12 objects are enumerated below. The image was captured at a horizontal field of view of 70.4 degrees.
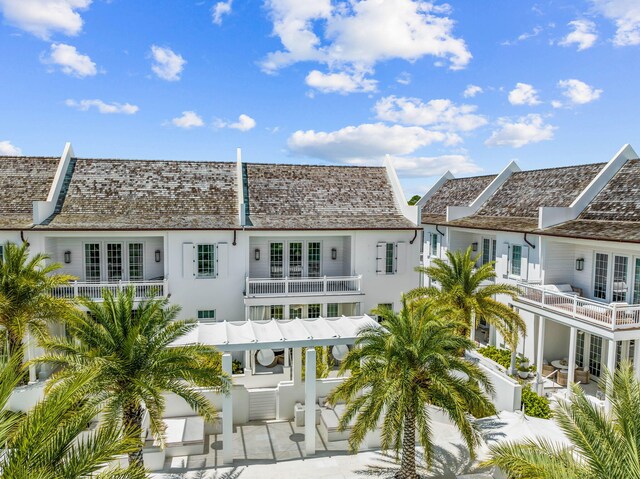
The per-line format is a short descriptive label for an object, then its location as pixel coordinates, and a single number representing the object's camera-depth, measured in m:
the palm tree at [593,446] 7.94
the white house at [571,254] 18.53
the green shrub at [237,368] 20.71
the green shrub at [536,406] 16.94
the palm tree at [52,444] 6.30
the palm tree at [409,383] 12.04
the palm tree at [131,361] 11.72
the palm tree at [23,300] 16.73
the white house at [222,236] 21.84
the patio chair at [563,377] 19.72
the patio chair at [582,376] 19.72
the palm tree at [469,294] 19.28
